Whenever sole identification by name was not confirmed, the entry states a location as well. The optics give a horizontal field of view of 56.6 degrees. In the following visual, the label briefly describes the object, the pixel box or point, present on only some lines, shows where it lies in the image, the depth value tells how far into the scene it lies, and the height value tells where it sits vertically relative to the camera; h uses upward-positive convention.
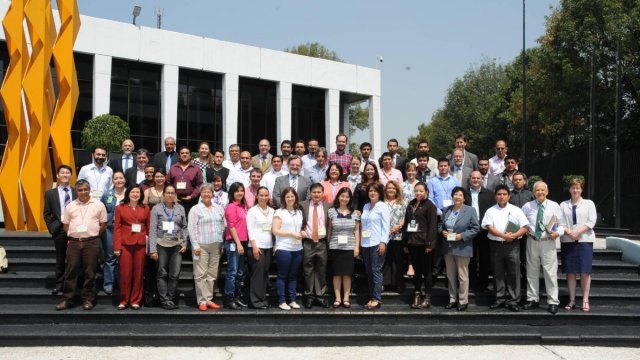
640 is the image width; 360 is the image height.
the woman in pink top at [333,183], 8.09 +0.07
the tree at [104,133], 21.17 +1.87
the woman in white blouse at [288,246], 7.51 -0.74
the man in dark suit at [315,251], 7.61 -0.82
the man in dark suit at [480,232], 8.02 -0.57
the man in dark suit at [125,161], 9.02 +0.38
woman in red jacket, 7.29 -0.72
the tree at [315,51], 53.28 +12.27
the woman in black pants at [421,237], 7.59 -0.63
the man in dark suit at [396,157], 9.19 +0.48
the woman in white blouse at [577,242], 7.52 -0.67
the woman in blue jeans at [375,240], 7.55 -0.66
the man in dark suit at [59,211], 7.72 -0.34
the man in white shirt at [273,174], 8.70 +0.20
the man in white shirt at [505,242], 7.55 -0.68
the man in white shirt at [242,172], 8.75 +0.22
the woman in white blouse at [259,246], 7.51 -0.75
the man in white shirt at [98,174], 8.57 +0.17
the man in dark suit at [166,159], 9.06 +0.42
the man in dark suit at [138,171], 8.58 +0.22
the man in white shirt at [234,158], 9.07 +0.45
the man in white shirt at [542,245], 7.51 -0.71
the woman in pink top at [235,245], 7.45 -0.74
